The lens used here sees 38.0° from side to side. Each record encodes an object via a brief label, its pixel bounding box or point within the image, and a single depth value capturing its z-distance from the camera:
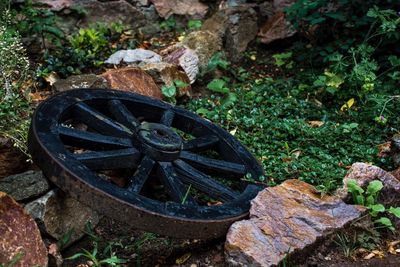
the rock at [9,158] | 3.41
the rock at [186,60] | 5.12
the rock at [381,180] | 3.55
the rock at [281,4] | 6.22
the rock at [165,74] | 4.81
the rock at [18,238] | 2.75
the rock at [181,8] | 6.10
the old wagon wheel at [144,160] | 2.95
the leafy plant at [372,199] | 3.41
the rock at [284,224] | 3.01
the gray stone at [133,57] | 5.11
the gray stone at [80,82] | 4.16
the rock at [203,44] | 5.44
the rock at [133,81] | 4.39
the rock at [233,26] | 5.82
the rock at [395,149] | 4.05
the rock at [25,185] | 3.16
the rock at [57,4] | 5.47
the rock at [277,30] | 5.99
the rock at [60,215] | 3.10
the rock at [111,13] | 5.70
